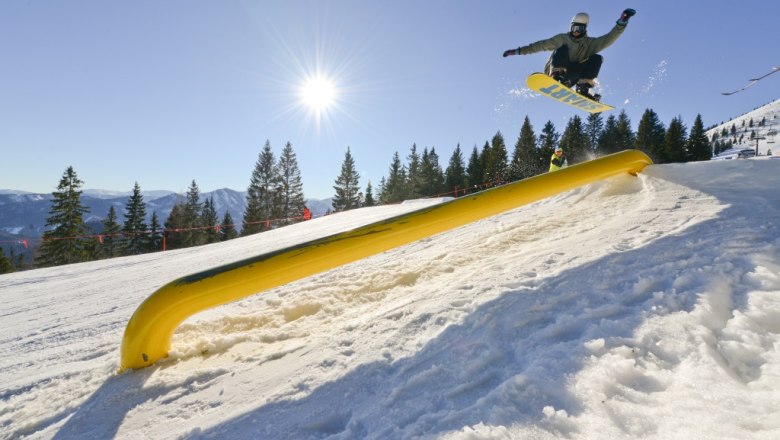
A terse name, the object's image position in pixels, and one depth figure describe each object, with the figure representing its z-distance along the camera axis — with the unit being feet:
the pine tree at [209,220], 133.80
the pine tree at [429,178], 166.30
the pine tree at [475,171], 168.25
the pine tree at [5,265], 116.37
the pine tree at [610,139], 174.40
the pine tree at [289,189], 140.77
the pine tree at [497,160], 153.69
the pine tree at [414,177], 167.47
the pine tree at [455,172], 175.22
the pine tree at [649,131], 159.43
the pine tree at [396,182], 175.32
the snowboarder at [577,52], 21.47
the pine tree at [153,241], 124.98
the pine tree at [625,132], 169.99
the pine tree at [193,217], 127.19
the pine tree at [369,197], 185.72
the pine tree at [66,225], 98.63
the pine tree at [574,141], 170.30
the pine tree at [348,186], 162.40
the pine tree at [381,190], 187.48
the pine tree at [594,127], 194.24
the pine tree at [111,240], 127.75
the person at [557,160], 39.96
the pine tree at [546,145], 153.17
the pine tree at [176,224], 123.65
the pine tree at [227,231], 133.78
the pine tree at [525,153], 152.35
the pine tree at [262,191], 137.25
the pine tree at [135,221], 125.49
